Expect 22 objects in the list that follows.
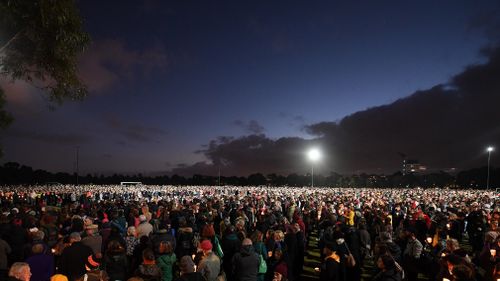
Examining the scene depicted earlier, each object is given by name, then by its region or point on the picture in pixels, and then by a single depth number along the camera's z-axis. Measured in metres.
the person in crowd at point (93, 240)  7.27
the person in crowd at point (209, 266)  6.03
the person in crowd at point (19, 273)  4.93
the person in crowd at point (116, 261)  6.07
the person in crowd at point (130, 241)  8.09
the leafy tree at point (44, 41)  6.92
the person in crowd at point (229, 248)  8.35
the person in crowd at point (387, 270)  5.35
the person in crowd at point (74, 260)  6.32
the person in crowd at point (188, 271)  4.65
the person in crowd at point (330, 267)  6.35
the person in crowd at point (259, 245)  7.75
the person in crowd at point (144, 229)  9.10
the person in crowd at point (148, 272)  4.75
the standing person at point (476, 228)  13.99
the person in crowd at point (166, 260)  6.45
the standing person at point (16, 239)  8.91
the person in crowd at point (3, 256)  7.01
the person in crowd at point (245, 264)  6.47
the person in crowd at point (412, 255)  7.70
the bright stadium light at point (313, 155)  48.84
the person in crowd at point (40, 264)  6.21
